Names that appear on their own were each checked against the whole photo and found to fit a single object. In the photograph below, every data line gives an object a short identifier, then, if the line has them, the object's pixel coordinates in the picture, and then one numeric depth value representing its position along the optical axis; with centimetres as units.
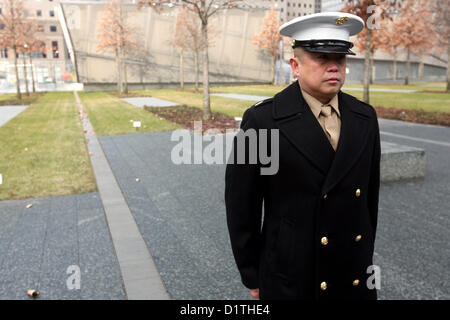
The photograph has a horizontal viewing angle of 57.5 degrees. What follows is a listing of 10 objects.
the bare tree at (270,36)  5142
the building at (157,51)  4775
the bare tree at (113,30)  3791
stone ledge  790
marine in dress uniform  212
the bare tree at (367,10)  1734
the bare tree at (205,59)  1656
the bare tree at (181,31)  4228
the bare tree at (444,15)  3156
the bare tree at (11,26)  3092
